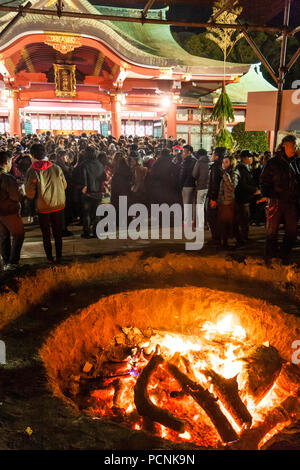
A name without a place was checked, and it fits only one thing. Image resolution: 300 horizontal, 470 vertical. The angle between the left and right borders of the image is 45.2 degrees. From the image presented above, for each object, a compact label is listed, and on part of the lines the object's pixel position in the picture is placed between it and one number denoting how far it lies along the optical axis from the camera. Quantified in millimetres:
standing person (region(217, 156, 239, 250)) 5625
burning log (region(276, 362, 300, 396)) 3619
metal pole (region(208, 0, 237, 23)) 4772
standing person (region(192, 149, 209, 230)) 6898
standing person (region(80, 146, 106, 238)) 6641
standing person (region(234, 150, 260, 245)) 5926
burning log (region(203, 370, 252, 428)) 3137
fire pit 3141
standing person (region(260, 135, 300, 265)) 4688
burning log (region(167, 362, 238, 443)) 2986
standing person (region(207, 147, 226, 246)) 5891
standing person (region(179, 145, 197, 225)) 7297
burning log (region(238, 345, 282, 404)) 3473
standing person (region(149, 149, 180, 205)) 8062
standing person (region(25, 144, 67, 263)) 4852
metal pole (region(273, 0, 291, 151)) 4953
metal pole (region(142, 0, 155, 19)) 4995
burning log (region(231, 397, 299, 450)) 2867
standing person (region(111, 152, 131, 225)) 7766
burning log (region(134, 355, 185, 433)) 2871
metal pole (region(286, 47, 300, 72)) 5133
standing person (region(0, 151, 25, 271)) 4824
